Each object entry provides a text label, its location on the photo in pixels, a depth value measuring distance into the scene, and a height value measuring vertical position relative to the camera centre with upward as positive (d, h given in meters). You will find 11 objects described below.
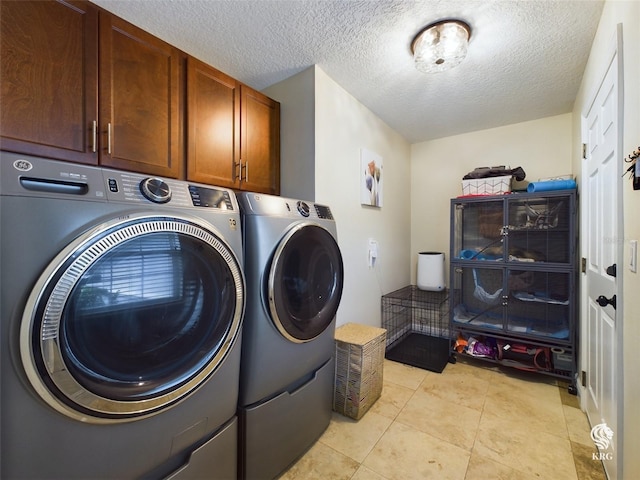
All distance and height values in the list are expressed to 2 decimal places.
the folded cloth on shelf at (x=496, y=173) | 2.46 +0.61
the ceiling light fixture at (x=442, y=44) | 1.48 +1.09
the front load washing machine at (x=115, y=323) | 0.64 -0.24
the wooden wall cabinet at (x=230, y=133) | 1.57 +0.68
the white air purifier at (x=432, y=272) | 2.89 -0.34
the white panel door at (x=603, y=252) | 1.21 -0.07
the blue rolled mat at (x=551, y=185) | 2.11 +0.42
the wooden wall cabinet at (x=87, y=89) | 1.03 +0.65
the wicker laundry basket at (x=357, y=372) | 1.72 -0.85
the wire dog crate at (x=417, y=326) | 2.56 -0.96
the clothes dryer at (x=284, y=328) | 1.16 -0.41
